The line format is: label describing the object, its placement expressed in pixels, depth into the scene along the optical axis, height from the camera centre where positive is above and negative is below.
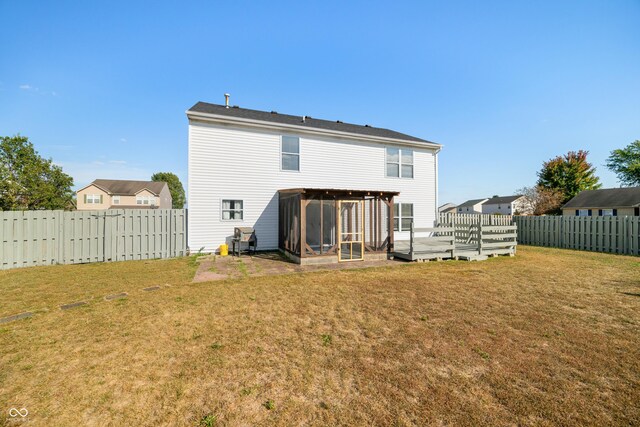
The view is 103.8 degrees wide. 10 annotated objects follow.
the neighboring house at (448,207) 75.99 +3.15
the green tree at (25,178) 28.30 +4.74
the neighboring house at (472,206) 67.06 +3.04
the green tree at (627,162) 42.55 +9.71
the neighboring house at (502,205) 53.54 +2.98
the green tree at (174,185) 72.06 +9.04
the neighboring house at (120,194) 44.58 +3.99
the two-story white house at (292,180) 11.03 +1.98
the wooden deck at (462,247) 10.84 -1.39
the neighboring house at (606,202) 28.33 +1.90
